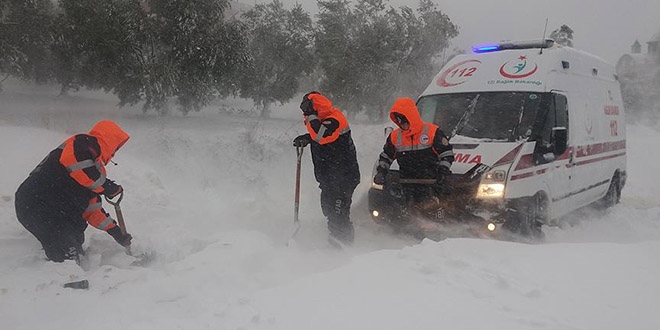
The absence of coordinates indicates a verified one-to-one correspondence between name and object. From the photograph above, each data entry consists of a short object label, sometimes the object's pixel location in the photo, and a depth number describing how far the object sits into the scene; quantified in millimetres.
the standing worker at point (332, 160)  6012
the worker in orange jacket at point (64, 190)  4707
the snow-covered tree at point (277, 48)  18188
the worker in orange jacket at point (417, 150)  5852
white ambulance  5750
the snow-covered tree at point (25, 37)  10344
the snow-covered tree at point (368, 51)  17938
